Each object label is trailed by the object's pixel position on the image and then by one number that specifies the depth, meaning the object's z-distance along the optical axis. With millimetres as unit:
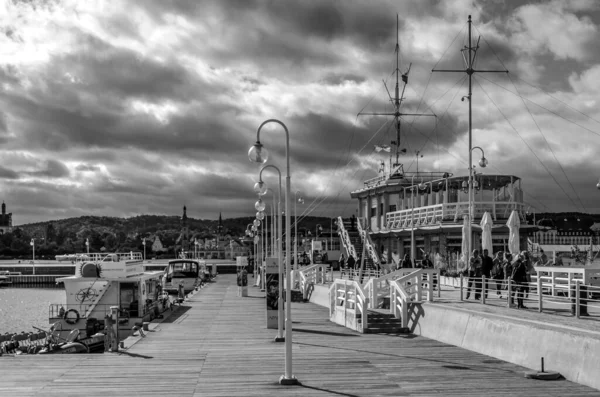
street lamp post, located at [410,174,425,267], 51012
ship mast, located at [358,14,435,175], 64375
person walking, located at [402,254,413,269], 35031
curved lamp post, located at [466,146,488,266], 33788
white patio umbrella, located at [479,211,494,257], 32000
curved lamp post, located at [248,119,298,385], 14117
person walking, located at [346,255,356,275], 47719
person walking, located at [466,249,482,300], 24464
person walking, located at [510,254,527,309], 21062
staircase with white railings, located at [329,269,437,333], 22672
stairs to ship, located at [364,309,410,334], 22531
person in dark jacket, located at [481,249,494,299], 24516
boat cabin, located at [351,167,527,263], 44094
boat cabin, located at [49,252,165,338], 33125
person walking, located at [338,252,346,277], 55881
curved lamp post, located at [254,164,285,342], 20688
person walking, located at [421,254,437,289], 33700
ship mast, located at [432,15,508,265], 36906
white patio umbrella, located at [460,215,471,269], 34594
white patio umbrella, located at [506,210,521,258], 29984
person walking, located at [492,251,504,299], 24016
